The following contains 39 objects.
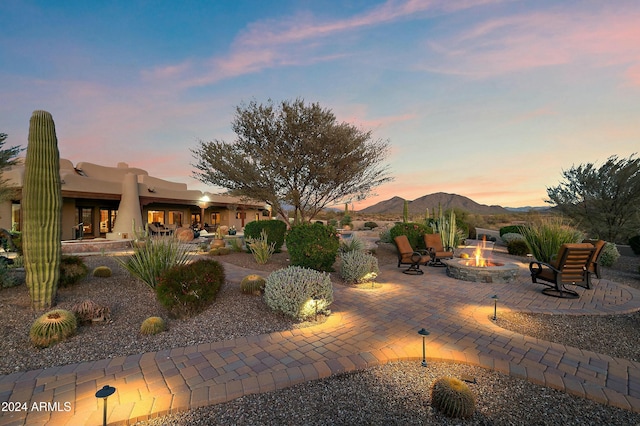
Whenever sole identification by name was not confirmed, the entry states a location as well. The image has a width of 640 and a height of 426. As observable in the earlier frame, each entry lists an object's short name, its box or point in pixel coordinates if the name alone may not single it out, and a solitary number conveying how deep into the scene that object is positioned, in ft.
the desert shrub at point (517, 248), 35.58
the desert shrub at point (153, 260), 16.35
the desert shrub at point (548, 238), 26.37
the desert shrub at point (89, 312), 12.35
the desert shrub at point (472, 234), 56.85
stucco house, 46.87
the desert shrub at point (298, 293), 13.20
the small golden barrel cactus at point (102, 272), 19.92
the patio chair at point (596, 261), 18.63
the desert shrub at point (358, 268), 20.74
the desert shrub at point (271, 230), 33.53
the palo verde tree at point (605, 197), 40.52
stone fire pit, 21.62
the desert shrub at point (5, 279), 16.24
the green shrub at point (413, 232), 32.49
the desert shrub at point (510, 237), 39.01
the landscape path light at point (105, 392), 5.48
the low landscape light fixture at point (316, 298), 13.53
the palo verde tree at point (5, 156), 33.17
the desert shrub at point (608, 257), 29.84
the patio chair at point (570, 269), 17.83
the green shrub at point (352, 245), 30.73
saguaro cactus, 13.65
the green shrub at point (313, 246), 23.02
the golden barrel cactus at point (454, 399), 6.88
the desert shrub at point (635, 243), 35.50
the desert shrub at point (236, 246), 35.12
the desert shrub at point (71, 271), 16.70
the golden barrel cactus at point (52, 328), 10.46
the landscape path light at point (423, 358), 9.08
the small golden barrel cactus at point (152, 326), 11.64
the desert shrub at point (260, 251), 27.45
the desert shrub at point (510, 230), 44.97
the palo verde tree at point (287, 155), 34.71
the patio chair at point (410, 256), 25.13
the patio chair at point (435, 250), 28.14
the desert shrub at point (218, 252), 33.19
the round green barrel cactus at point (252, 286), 16.40
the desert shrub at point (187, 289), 13.57
